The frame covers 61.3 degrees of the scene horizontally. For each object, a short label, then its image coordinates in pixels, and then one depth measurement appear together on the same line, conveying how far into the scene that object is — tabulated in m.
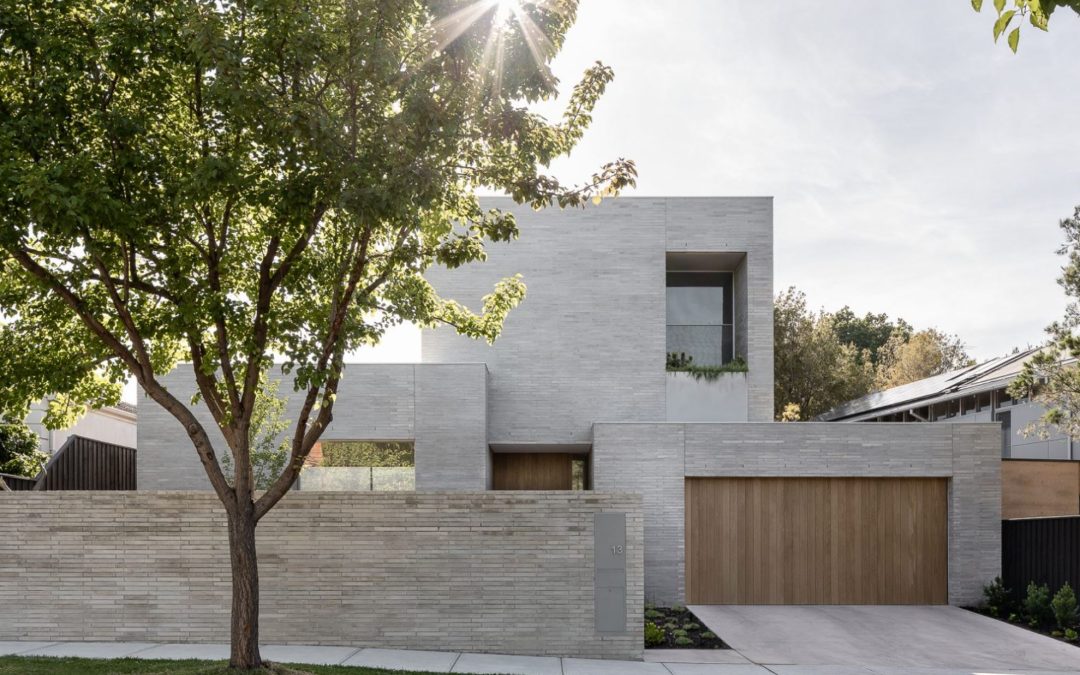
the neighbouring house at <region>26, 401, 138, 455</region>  22.69
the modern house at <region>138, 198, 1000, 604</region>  17.08
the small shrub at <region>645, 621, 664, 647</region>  13.15
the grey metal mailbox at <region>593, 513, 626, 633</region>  12.23
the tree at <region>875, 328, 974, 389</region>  42.94
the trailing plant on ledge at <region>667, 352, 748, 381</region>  20.08
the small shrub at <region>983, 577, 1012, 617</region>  16.08
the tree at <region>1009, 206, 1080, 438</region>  15.30
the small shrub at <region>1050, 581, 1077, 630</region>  14.27
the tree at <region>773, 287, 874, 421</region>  33.16
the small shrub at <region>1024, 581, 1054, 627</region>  14.80
